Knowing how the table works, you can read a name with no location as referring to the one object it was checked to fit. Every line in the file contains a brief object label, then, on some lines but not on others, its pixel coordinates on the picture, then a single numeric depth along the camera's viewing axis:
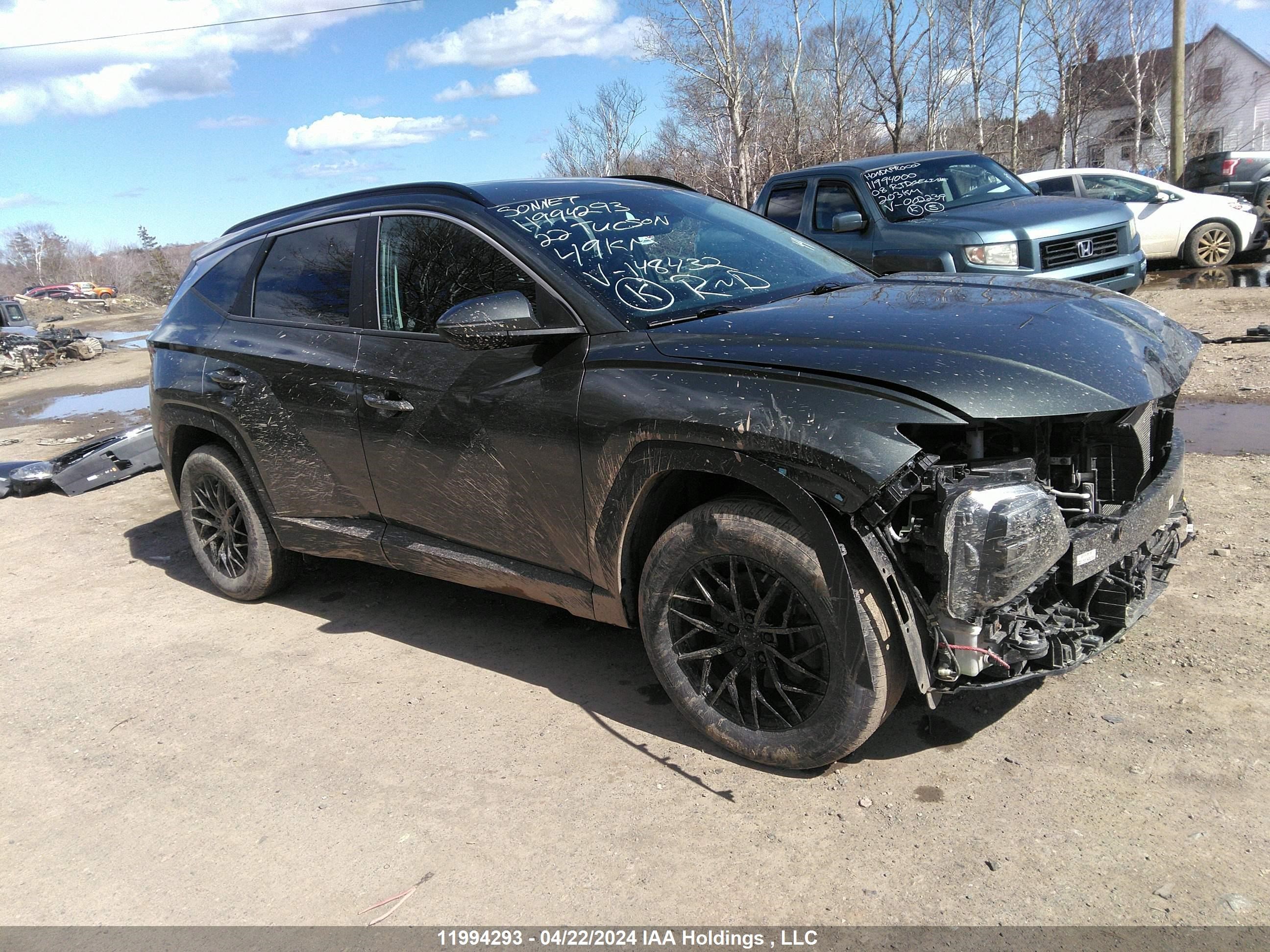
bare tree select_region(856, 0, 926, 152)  27.39
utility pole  19.64
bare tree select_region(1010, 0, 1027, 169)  35.03
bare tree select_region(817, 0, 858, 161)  38.16
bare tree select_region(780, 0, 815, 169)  32.47
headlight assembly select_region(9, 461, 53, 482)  7.96
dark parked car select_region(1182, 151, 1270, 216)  19.16
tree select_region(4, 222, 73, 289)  94.12
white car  13.95
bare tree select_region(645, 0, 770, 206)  28.25
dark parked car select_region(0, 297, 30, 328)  23.00
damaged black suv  2.58
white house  35.94
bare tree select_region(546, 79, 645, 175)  35.66
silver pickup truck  8.11
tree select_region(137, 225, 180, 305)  66.31
